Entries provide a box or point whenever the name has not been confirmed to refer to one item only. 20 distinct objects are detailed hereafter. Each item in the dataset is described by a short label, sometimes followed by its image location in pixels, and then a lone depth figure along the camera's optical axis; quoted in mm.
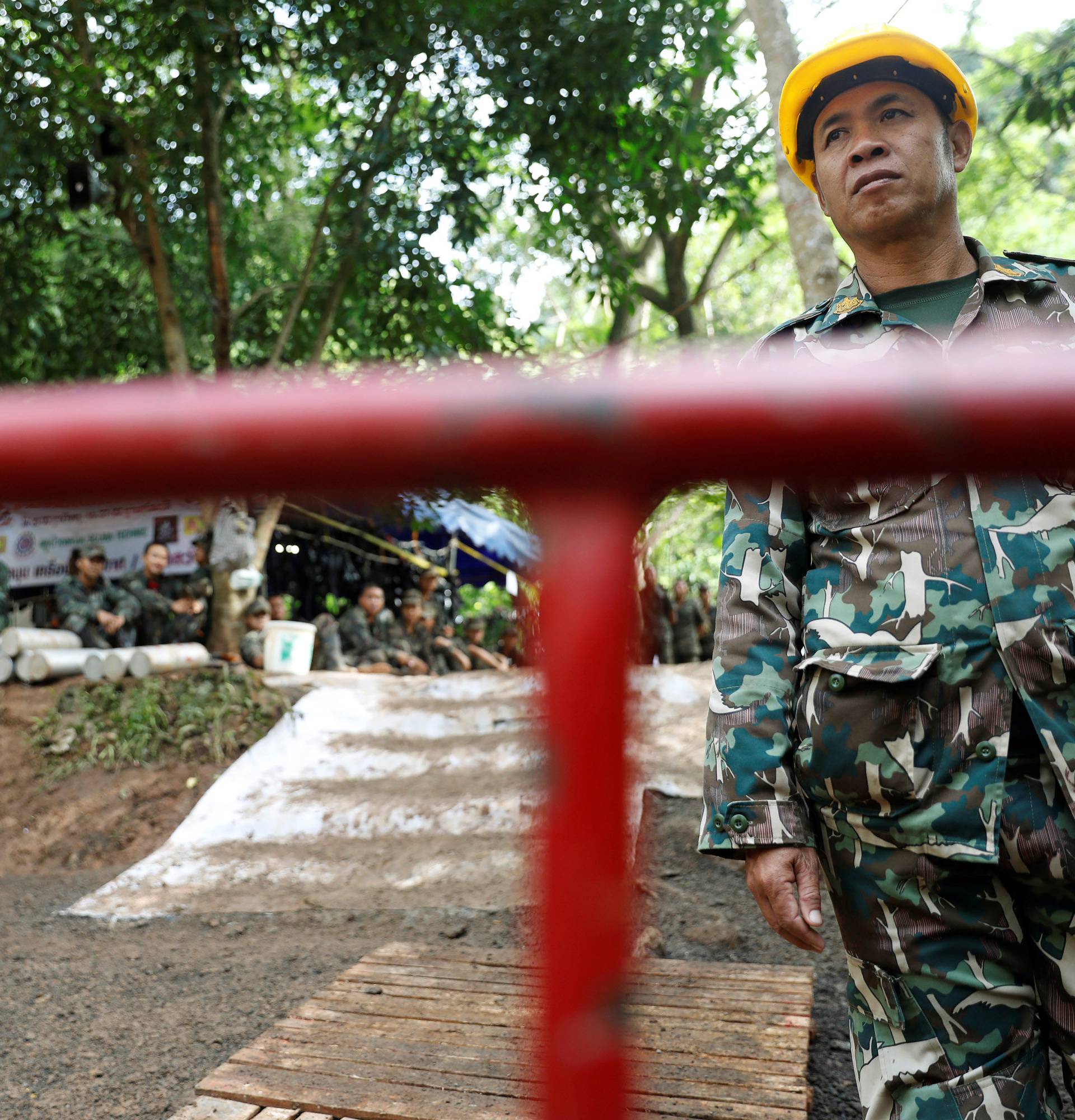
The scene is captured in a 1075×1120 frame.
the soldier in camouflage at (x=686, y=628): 12816
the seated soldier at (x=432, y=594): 11539
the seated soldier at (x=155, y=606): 9047
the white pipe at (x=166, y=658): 7984
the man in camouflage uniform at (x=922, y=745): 1242
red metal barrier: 377
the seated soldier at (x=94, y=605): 8648
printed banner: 9250
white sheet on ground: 5234
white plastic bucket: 8305
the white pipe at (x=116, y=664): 7988
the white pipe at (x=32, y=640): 8062
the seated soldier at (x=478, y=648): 11586
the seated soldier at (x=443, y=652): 11250
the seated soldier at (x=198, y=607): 9062
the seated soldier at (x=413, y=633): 11039
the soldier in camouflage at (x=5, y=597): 7184
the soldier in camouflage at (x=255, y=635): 8664
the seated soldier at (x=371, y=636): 10305
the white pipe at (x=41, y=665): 8016
